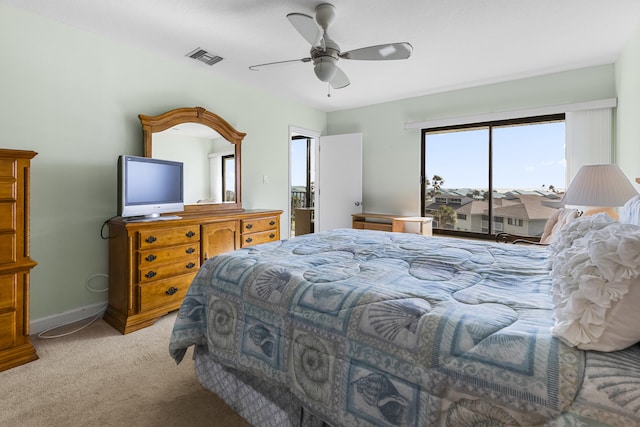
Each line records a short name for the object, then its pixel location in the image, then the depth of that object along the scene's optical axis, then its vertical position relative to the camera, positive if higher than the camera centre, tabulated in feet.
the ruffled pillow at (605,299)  2.48 -0.70
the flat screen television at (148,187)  8.82 +0.73
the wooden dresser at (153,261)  8.56 -1.42
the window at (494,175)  13.05 +1.60
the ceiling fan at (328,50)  7.64 +3.99
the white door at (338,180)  17.16 +1.69
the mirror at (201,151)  10.43 +2.14
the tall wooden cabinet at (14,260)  6.59 -1.01
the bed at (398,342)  2.49 -1.30
